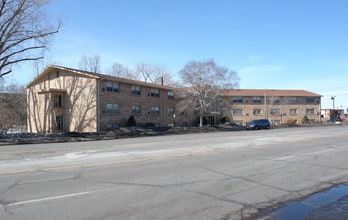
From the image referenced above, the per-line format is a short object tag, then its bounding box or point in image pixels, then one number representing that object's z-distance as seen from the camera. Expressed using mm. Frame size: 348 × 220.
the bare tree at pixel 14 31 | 31266
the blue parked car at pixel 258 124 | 49325
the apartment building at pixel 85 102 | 37688
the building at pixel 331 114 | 105488
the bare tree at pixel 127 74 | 77062
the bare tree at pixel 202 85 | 49750
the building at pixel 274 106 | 76500
